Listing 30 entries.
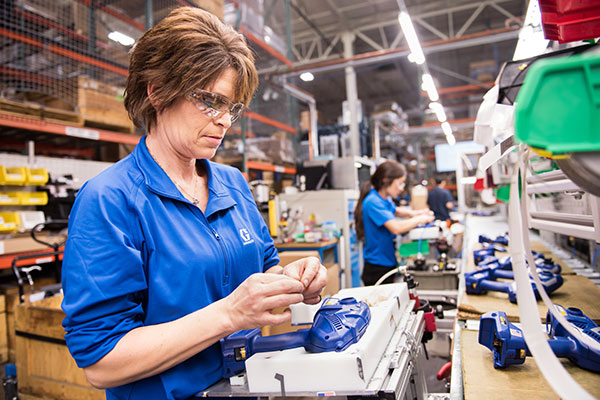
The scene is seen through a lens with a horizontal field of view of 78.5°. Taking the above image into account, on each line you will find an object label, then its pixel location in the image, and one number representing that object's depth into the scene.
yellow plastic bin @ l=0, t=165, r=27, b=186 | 2.70
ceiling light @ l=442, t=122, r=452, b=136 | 7.34
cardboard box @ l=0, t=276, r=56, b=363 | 2.80
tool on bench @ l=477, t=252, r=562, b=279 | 1.72
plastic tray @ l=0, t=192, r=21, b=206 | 2.76
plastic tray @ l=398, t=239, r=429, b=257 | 3.00
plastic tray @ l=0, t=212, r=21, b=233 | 2.79
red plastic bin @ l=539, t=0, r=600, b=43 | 0.58
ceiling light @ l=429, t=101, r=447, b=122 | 6.10
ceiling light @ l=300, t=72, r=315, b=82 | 5.41
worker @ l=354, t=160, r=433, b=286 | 2.95
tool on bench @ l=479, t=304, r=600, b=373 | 0.85
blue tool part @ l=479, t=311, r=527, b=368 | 0.89
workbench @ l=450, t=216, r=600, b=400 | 0.82
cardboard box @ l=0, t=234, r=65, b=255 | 2.74
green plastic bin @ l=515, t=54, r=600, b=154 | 0.37
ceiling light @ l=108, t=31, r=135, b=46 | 3.22
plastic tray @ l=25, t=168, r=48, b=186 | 2.83
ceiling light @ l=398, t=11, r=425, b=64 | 3.59
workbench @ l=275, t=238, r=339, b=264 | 3.81
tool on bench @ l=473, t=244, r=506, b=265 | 2.36
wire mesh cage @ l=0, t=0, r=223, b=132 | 3.30
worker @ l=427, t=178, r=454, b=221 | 6.16
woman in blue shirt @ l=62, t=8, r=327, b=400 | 0.71
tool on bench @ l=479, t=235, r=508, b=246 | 2.99
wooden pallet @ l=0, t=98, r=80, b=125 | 2.79
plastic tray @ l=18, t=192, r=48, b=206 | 2.88
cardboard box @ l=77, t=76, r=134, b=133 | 3.27
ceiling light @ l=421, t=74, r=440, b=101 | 4.97
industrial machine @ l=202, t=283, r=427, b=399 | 0.72
